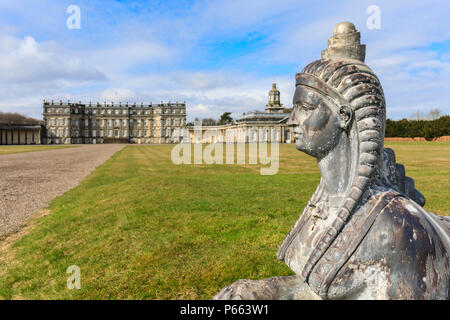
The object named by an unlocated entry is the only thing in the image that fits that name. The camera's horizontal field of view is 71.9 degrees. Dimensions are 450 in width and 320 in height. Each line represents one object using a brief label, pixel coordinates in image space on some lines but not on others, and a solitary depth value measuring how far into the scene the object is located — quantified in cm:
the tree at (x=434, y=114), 9481
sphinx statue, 176
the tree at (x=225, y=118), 10750
